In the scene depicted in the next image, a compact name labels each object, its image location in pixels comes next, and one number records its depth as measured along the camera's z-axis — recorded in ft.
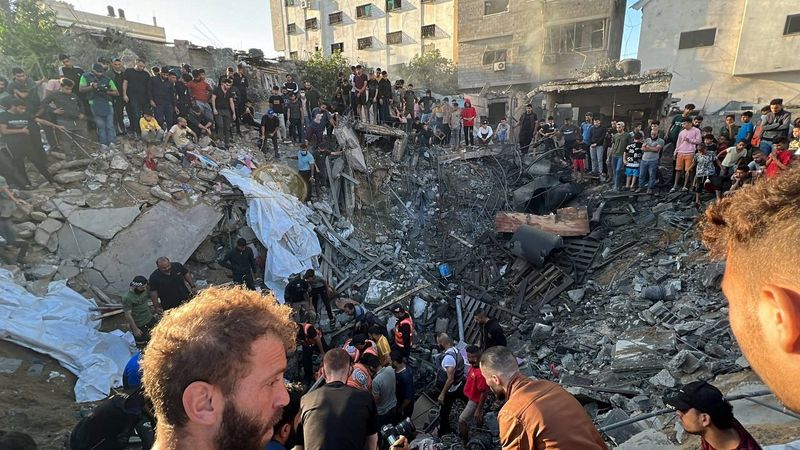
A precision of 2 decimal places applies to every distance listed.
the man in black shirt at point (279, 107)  37.47
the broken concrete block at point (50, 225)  21.84
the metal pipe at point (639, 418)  11.94
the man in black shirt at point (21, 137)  22.06
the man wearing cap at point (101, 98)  26.37
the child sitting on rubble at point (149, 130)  28.73
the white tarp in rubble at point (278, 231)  27.58
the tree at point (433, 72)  89.81
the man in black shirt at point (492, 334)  20.52
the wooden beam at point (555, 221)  32.35
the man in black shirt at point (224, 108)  33.22
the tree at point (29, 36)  36.63
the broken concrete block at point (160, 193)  25.89
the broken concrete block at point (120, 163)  26.21
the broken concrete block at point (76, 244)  22.27
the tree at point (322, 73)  59.88
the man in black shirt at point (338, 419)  8.43
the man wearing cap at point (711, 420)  7.02
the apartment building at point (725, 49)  54.54
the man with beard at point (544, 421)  7.34
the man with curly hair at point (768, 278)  2.62
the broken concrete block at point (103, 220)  22.87
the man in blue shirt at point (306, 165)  33.65
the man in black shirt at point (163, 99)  29.12
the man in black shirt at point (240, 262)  24.95
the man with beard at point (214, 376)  4.07
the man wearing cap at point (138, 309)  18.75
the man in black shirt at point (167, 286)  19.86
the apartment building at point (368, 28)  98.12
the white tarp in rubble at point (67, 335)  16.63
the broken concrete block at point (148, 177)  26.27
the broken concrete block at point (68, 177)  23.98
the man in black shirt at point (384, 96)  44.84
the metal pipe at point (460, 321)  27.56
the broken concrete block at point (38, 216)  21.80
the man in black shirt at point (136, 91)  28.17
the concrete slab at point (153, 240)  23.13
